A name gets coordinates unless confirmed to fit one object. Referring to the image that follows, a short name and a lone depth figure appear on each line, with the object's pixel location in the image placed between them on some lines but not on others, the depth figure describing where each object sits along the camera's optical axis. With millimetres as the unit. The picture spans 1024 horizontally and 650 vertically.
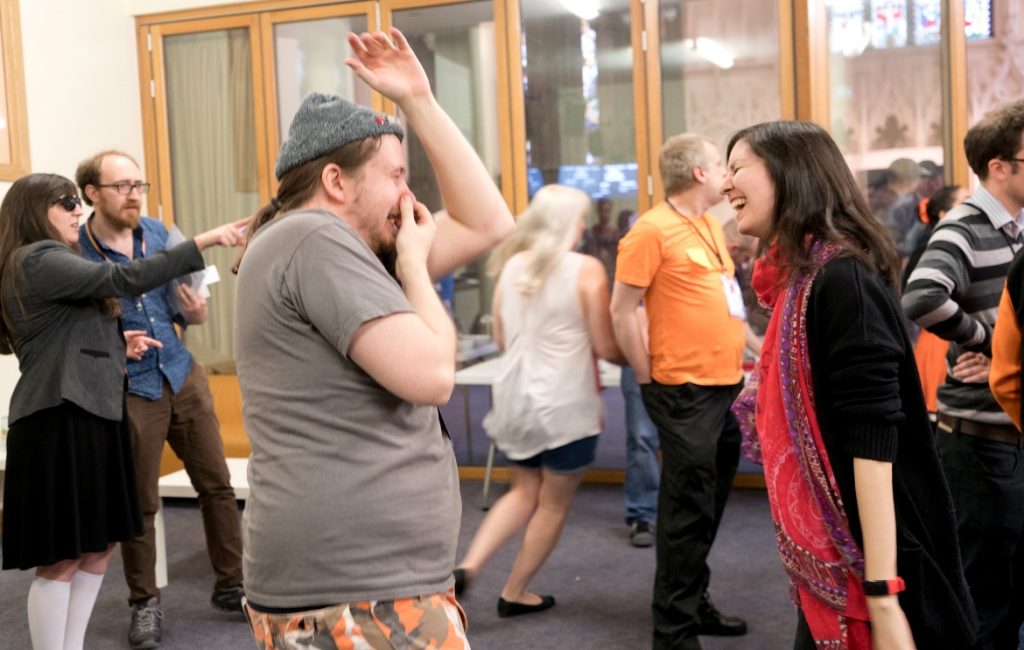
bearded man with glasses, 3404
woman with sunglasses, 2902
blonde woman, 3299
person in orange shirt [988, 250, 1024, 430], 2135
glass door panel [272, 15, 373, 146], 6016
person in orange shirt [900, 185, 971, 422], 3900
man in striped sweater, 2465
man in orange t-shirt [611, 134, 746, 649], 3037
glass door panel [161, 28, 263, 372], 6141
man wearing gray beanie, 1333
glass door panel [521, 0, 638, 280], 5473
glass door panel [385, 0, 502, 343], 5727
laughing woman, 1612
